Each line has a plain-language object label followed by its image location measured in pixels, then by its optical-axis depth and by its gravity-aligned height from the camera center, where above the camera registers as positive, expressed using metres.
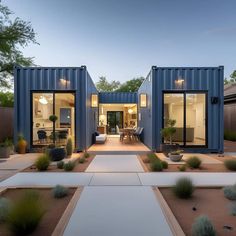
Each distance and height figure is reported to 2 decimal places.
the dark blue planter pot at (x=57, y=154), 5.84 -1.05
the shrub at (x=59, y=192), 3.17 -1.21
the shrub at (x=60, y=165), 5.03 -1.20
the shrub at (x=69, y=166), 4.77 -1.17
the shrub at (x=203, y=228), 2.01 -1.15
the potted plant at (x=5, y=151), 6.51 -1.08
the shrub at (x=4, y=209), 2.41 -1.15
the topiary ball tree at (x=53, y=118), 6.92 +0.06
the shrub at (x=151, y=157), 5.41 -1.10
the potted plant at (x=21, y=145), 7.19 -0.96
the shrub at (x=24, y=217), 2.11 -1.10
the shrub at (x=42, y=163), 4.83 -1.12
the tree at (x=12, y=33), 11.69 +5.35
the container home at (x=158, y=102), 7.39 +0.70
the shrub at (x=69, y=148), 6.52 -0.97
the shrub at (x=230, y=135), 11.15 -0.90
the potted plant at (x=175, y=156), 5.81 -1.10
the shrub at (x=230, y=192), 3.10 -1.19
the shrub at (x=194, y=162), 5.03 -1.13
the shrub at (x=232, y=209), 2.57 -1.23
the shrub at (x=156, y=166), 4.72 -1.15
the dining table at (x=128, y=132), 10.02 -0.65
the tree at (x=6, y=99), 13.41 +1.56
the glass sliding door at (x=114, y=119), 18.18 +0.07
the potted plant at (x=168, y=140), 6.20 -0.76
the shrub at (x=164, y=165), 4.93 -1.17
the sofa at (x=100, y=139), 9.54 -0.97
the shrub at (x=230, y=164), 4.82 -1.13
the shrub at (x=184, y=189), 3.12 -1.13
